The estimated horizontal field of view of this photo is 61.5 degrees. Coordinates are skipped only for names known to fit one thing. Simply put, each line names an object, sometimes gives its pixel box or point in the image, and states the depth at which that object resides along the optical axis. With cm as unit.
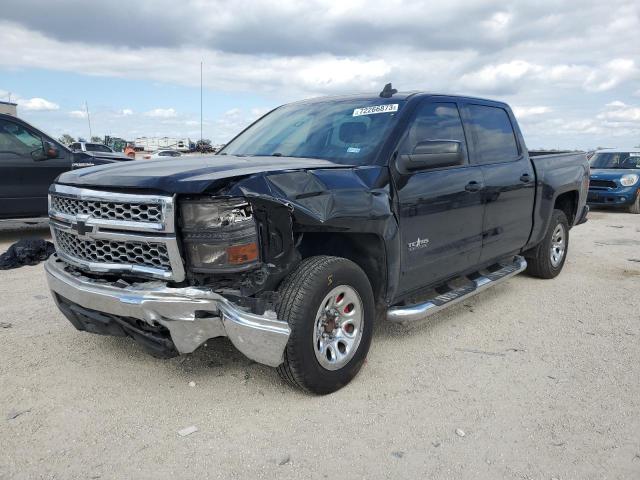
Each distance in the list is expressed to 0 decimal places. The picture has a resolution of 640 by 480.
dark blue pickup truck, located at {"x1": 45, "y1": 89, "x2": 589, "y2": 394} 270
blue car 1280
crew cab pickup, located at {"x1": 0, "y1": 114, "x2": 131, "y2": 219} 779
